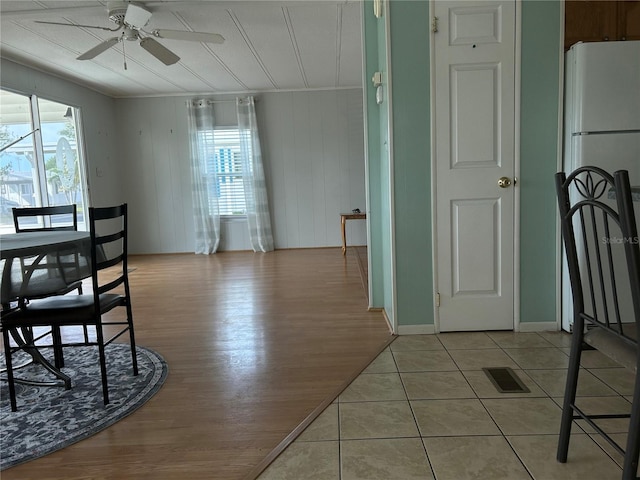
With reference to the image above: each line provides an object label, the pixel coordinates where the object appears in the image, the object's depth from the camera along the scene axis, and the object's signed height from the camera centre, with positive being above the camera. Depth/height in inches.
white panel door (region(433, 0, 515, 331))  103.0 +5.6
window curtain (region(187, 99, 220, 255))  258.2 +12.2
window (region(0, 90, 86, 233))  181.9 +22.6
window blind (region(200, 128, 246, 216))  261.9 +17.2
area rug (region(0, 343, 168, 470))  71.3 -38.3
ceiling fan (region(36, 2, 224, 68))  117.4 +48.0
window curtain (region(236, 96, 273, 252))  255.8 +8.6
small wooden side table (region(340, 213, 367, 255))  242.2 -15.7
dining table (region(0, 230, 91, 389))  79.7 -12.2
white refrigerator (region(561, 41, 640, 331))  96.9 +16.3
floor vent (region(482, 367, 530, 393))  81.5 -38.4
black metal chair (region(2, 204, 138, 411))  81.1 -20.3
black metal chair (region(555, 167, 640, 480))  42.4 -17.4
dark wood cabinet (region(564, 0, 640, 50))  100.0 +36.4
